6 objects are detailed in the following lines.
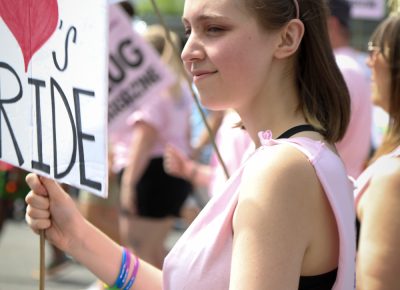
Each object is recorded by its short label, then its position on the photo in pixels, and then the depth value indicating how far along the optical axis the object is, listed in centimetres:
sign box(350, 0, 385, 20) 672
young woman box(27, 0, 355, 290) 146
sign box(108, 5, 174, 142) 490
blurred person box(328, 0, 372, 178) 357
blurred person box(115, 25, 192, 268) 519
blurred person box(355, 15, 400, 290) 207
